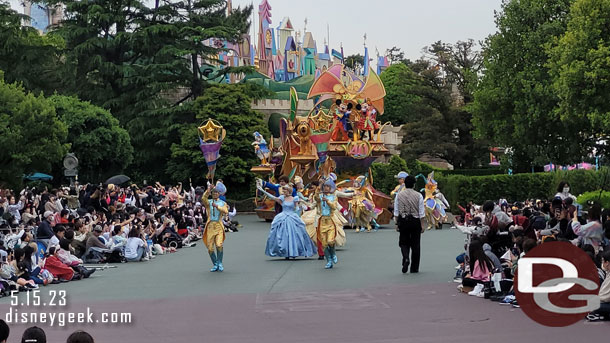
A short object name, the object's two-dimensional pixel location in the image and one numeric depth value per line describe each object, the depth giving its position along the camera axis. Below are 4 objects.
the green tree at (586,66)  37.09
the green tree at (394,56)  91.75
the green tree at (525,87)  43.59
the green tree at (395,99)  64.62
